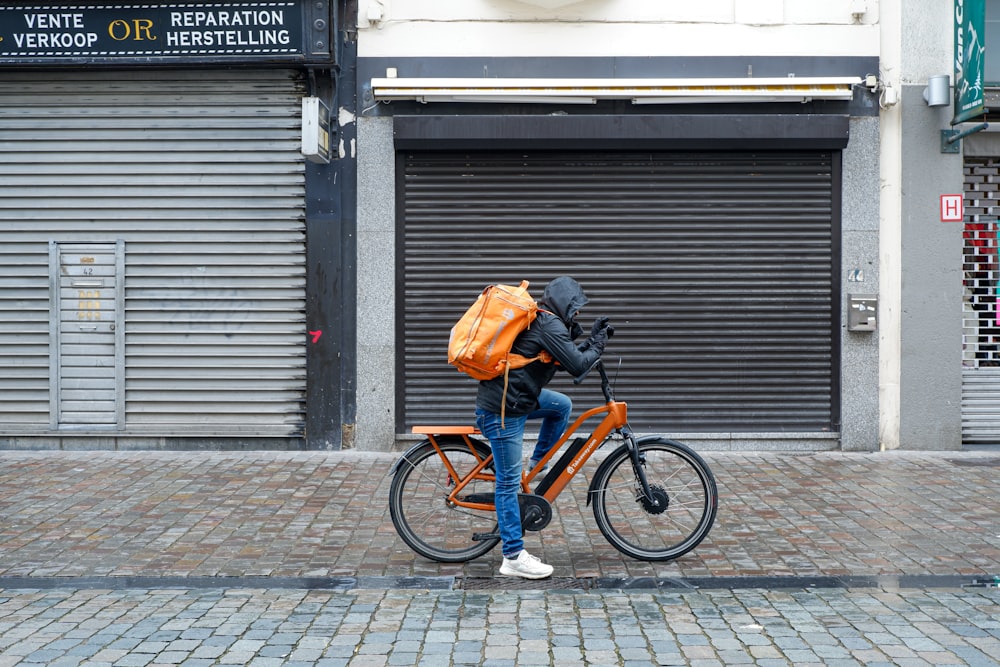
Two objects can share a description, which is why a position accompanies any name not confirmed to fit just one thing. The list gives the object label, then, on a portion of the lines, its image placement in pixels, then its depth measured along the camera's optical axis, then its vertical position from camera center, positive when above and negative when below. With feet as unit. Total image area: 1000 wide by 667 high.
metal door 35.01 -0.07
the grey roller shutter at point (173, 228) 34.78 +3.34
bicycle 20.47 -3.13
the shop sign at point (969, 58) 31.30 +8.20
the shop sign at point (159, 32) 33.81 +9.49
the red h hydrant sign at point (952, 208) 34.42 +3.98
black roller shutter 34.96 +2.23
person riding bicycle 19.20 -1.13
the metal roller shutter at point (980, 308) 35.17 +0.78
